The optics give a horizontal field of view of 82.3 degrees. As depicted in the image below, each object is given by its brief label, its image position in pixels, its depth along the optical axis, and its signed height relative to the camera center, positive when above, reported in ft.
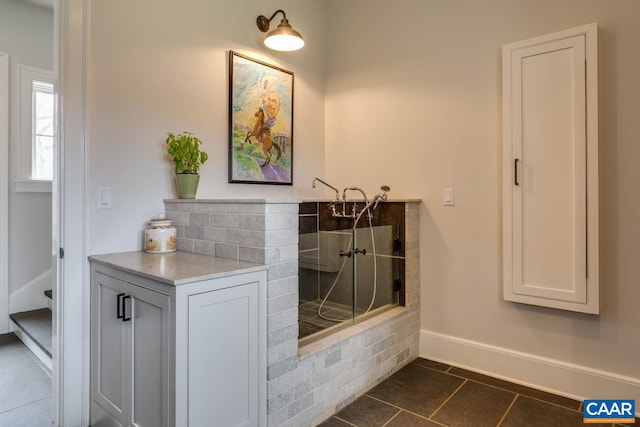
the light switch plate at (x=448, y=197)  8.29 +0.41
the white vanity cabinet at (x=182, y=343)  4.36 -1.67
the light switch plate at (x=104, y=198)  6.25 +0.30
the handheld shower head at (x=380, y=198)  8.62 +0.40
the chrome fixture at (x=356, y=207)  8.67 +0.18
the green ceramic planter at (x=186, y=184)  6.93 +0.60
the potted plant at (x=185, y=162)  6.92 +1.02
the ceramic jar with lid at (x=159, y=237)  6.37 -0.38
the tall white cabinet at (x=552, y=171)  6.49 +0.83
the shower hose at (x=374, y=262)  7.91 -1.06
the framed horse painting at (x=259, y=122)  8.38 +2.28
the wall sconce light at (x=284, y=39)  7.86 +3.88
